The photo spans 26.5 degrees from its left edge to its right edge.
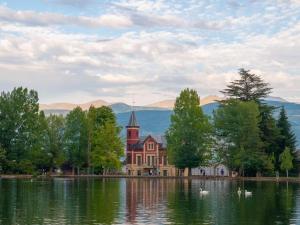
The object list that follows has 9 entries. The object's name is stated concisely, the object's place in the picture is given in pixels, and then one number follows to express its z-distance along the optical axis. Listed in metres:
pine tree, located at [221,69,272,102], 116.88
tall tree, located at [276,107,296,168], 112.88
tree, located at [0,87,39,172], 116.56
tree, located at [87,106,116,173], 127.56
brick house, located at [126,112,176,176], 143.88
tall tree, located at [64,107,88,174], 124.88
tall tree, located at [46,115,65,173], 121.50
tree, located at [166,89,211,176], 113.25
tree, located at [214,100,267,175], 106.31
